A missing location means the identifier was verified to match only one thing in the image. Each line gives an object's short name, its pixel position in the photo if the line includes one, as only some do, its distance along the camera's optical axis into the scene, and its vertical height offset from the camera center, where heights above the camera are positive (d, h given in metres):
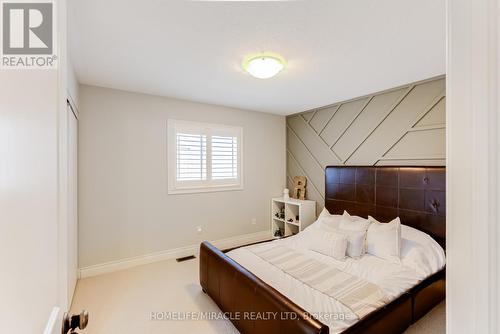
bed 1.58 -0.96
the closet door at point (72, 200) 2.23 -0.34
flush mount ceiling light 2.12 +0.97
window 3.57 +0.18
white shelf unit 3.94 -0.86
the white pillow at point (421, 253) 2.21 -0.87
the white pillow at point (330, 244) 2.41 -0.83
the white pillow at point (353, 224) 2.70 -0.68
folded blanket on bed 1.72 -0.98
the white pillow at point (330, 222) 2.83 -0.69
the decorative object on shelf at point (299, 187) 4.38 -0.38
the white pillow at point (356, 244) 2.44 -0.82
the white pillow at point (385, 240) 2.35 -0.78
